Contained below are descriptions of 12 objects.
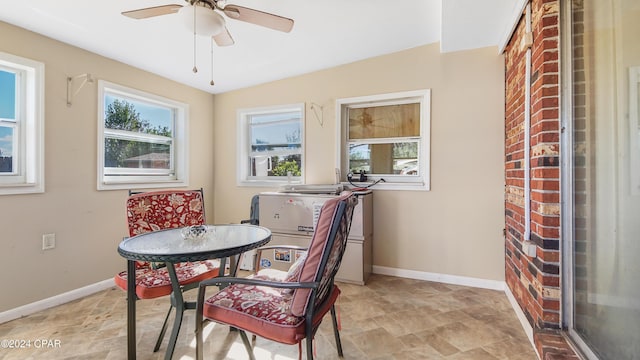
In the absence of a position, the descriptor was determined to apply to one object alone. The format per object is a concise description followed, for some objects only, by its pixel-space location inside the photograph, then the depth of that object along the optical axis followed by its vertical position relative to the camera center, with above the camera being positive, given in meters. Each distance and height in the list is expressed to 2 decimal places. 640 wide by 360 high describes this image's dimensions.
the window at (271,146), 3.94 +0.49
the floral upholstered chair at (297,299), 1.37 -0.61
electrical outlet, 2.52 -0.51
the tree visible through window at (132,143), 3.14 +0.44
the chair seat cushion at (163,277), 1.82 -0.64
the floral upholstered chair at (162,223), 1.88 -0.35
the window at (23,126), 2.39 +0.45
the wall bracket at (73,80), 2.66 +0.90
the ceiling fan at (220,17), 1.73 +1.01
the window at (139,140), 3.05 +0.48
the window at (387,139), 3.29 +0.48
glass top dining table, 1.53 -0.37
